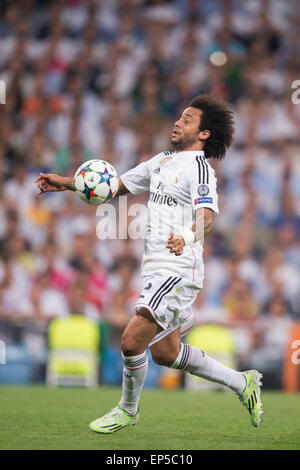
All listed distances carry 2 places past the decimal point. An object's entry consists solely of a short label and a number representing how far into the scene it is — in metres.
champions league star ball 12.28
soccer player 11.62
